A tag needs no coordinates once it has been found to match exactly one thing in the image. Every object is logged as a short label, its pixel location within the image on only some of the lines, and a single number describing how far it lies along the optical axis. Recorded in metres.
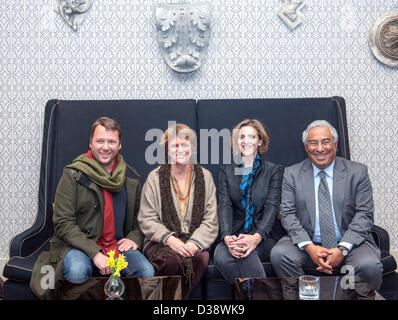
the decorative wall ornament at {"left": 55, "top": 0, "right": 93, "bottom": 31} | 2.85
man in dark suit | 2.19
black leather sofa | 2.68
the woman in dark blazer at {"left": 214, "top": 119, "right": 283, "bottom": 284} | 2.36
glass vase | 1.67
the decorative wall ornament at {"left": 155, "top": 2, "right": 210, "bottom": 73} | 2.83
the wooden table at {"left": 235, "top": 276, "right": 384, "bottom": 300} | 1.69
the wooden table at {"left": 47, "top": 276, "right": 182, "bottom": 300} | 1.70
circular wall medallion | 2.89
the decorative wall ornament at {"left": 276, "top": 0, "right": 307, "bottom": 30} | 2.89
